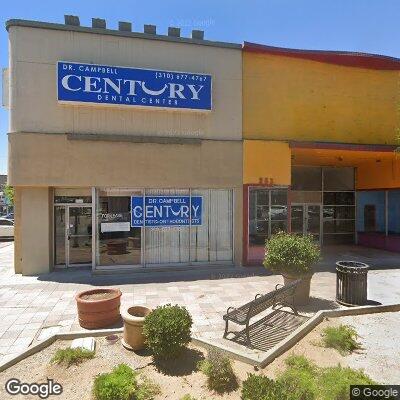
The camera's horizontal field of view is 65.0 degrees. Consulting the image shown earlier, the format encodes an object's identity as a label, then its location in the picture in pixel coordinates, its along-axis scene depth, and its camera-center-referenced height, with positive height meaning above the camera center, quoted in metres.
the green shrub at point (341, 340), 6.00 -2.67
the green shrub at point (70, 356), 5.49 -2.72
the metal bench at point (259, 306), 6.28 -2.22
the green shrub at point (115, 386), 4.33 -2.60
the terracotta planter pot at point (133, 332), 5.88 -2.45
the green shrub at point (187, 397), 4.53 -2.84
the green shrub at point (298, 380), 4.33 -2.68
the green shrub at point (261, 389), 4.13 -2.53
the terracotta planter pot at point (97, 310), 6.95 -2.41
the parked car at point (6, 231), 21.73 -1.97
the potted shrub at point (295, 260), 8.06 -1.47
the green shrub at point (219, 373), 4.86 -2.69
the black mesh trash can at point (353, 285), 8.16 -2.13
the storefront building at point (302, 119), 13.23 +3.78
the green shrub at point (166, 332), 5.38 -2.24
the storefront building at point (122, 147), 11.38 +2.13
